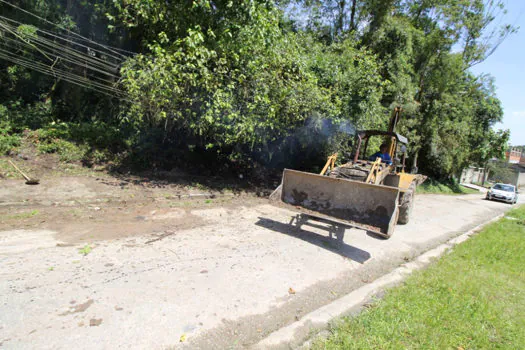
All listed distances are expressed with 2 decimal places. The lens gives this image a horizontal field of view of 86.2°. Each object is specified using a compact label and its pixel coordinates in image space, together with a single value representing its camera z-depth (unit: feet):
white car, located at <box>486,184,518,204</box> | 66.67
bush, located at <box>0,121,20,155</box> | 29.22
